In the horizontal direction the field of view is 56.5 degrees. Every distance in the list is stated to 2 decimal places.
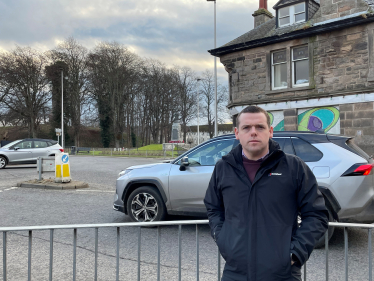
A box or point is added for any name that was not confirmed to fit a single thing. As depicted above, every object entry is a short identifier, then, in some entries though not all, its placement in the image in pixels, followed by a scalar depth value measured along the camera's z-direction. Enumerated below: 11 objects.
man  2.04
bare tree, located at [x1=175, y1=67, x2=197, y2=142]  59.66
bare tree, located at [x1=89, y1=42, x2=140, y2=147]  50.34
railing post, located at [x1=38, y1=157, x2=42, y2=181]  12.28
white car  18.56
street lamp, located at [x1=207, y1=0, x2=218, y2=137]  26.61
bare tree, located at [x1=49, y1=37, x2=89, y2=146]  49.97
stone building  15.88
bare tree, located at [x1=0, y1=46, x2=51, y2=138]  45.38
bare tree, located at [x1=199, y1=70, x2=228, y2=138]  63.25
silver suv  5.11
